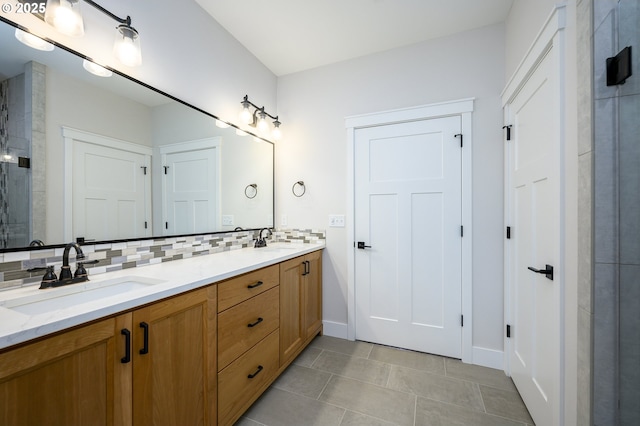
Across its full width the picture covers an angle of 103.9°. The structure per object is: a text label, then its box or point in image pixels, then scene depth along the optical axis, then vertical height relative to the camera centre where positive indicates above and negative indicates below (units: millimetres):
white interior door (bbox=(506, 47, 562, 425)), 1202 -161
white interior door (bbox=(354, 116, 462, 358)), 2156 -200
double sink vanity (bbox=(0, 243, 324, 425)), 702 -500
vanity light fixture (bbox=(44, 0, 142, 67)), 1100 +887
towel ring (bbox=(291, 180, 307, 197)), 2683 +253
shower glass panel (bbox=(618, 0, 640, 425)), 883 -55
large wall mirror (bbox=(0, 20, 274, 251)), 1055 +306
